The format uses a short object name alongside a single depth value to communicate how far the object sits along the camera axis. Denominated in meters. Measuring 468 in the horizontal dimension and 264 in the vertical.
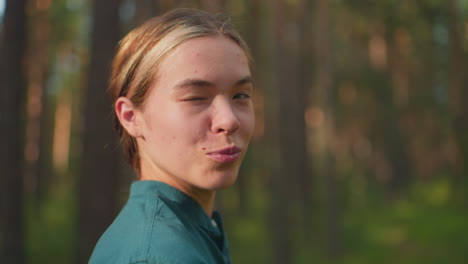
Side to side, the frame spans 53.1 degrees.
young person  1.51
